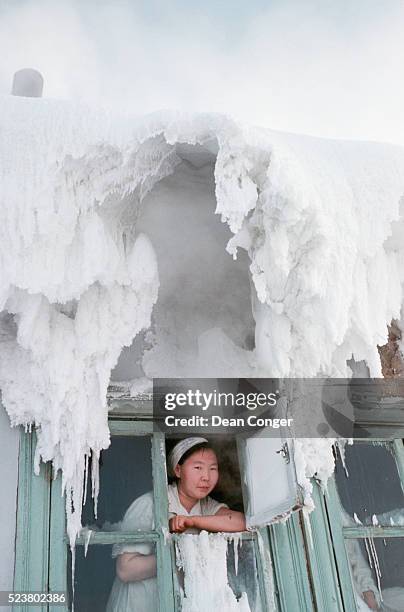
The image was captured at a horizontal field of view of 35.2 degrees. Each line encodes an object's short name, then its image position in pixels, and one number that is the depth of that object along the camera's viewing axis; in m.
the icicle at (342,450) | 2.78
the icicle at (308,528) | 2.49
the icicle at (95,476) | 2.40
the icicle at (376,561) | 2.60
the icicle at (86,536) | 2.31
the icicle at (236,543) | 2.46
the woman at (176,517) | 2.33
